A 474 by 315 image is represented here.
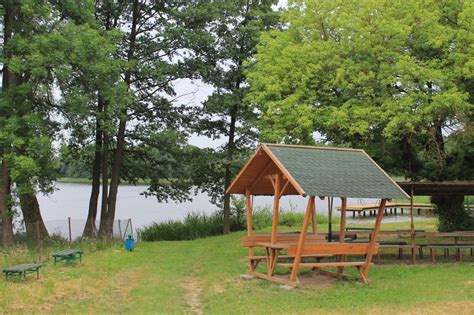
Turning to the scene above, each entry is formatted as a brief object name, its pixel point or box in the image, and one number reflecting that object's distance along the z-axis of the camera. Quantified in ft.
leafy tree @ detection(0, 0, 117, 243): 57.77
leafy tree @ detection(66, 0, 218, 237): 83.41
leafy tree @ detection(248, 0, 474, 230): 57.77
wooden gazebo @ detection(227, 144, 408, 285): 41.39
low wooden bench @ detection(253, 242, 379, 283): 42.04
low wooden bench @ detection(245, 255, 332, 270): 45.91
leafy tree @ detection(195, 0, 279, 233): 87.25
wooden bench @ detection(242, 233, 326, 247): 47.59
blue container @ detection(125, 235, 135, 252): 64.64
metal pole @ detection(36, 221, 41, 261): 52.47
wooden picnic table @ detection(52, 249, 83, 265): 48.62
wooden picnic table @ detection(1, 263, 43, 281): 40.55
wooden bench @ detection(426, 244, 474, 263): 51.74
